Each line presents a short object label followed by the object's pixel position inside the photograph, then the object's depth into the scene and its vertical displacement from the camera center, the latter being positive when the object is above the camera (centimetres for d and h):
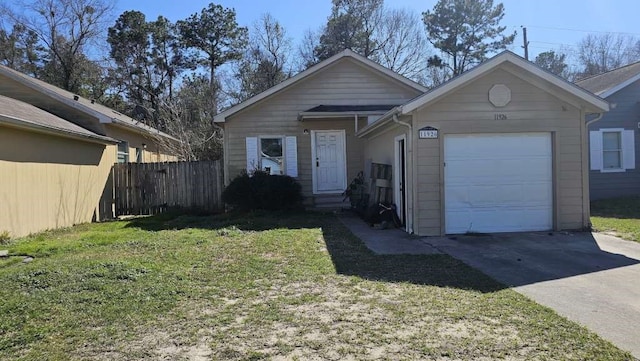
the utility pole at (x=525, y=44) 2803 +778
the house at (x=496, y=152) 888 +35
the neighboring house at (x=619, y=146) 1447 +65
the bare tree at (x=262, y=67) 3084 +763
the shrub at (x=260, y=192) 1270 -50
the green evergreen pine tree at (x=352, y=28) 3068 +999
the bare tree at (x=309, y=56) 3234 +861
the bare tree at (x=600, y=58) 3576 +873
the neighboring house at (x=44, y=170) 912 +23
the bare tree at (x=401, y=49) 3231 +893
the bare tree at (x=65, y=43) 2880 +889
